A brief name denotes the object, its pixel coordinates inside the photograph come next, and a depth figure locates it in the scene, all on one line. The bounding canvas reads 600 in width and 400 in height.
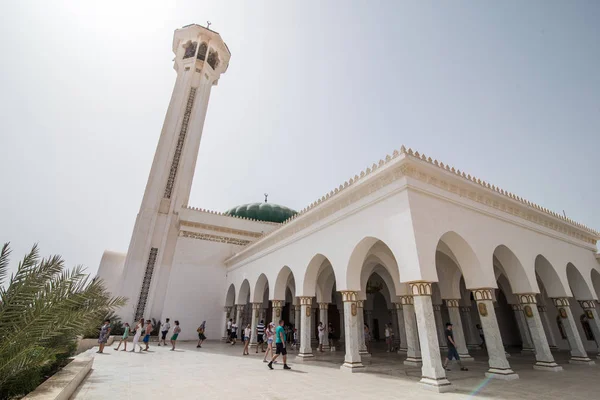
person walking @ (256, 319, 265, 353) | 11.00
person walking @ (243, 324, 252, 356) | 9.97
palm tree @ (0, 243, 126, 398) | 2.88
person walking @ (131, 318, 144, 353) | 10.22
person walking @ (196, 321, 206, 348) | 11.74
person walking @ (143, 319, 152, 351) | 10.55
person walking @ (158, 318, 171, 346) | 12.53
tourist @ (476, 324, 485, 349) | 12.99
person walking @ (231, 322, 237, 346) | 13.38
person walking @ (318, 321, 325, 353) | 11.14
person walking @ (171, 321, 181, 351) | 10.94
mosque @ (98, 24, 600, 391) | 6.82
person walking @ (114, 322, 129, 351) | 10.48
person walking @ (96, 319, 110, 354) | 9.37
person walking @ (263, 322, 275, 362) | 8.00
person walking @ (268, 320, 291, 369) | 7.32
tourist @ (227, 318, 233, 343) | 13.58
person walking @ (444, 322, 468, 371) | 7.27
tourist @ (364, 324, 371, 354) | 11.06
